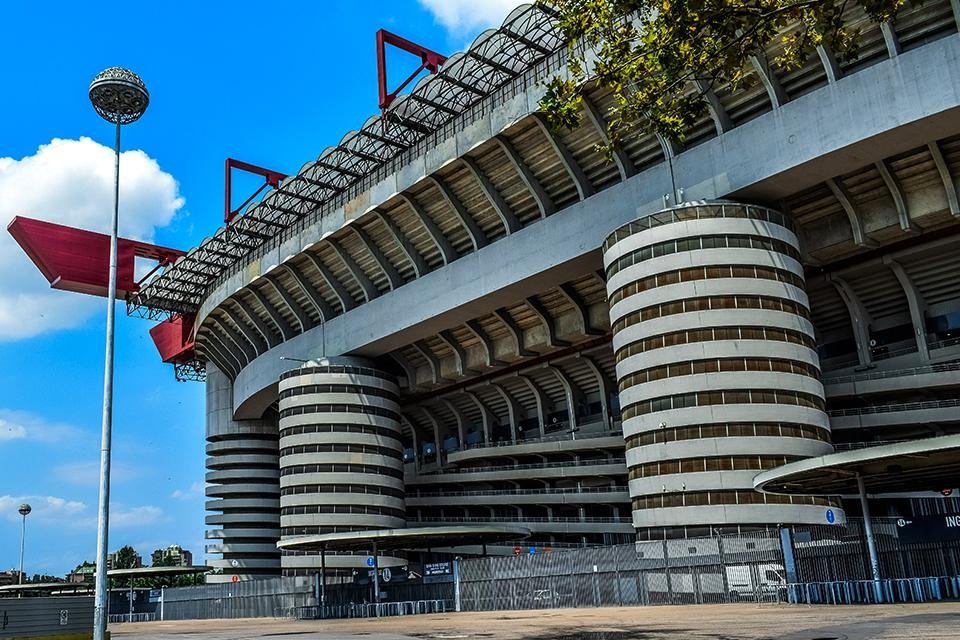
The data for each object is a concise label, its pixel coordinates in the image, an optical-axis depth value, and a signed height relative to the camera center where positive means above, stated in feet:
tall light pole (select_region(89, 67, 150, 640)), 76.13 +43.88
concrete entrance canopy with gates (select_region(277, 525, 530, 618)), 155.63 -3.67
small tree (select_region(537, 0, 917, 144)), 51.90 +29.01
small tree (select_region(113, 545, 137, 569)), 520.83 +13.06
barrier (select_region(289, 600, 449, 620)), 155.48 -8.85
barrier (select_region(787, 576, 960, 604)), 88.58 -6.67
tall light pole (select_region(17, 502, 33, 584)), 298.76 +25.64
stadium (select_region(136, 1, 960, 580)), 147.02 +51.22
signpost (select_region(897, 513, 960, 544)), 92.68 -0.78
